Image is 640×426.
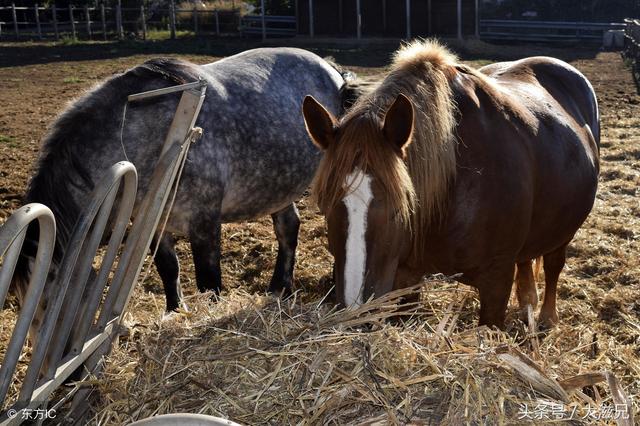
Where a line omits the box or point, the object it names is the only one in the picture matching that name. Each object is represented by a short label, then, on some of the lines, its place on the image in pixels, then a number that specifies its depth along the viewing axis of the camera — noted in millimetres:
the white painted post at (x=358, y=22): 24672
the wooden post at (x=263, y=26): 24906
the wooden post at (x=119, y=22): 24706
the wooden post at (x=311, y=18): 25172
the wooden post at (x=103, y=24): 24741
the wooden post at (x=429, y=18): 24859
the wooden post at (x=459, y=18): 24141
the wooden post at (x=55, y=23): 24188
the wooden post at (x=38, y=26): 23964
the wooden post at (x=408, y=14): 24484
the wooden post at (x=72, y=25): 24141
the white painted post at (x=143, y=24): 24703
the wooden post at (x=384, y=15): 25062
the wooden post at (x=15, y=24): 23875
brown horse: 2705
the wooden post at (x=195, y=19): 26078
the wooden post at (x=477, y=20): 24312
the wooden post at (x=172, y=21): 24922
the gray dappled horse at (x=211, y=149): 3605
